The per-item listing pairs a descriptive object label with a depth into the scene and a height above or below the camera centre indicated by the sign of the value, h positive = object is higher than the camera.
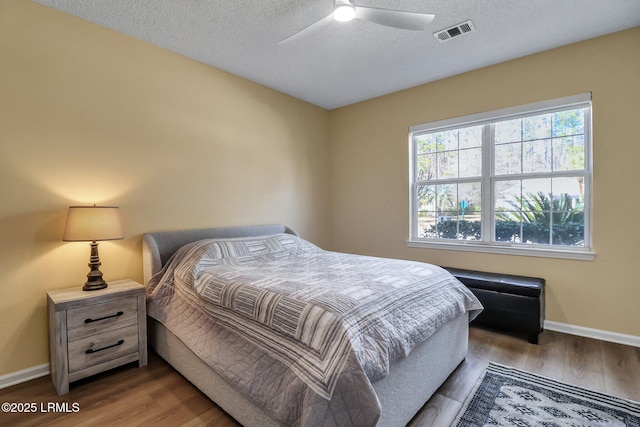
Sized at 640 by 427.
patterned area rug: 1.66 -1.17
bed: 1.22 -0.71
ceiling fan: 1.92 +1.25
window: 2.84 +0.28
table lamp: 2.04 -0.14
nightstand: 1.95 -0.84
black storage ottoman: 2.60 -0.84
